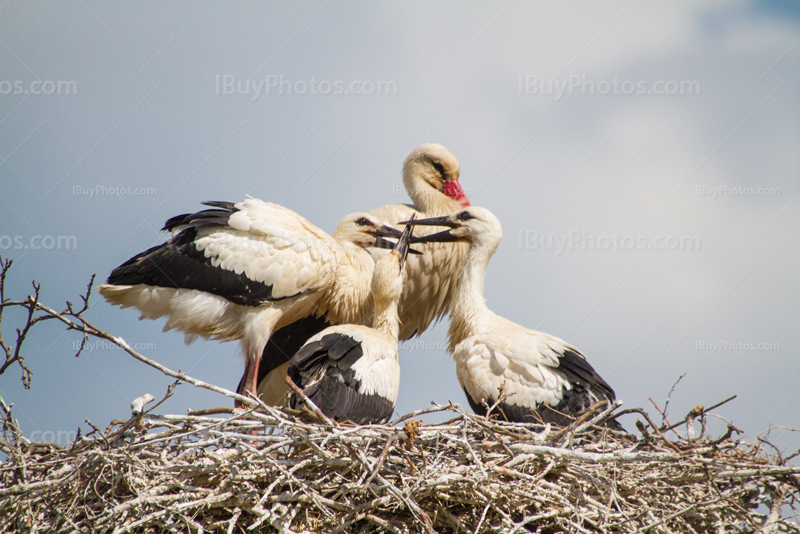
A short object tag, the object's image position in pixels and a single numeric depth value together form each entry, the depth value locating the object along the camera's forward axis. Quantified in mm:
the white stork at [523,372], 6980
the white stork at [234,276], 8234
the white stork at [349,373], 6332
